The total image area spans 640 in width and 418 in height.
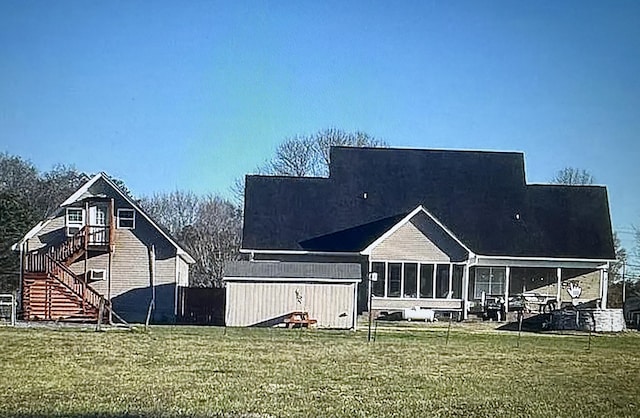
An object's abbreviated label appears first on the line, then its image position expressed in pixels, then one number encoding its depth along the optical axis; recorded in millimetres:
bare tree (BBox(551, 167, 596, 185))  45500
